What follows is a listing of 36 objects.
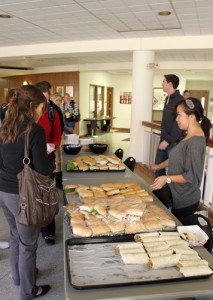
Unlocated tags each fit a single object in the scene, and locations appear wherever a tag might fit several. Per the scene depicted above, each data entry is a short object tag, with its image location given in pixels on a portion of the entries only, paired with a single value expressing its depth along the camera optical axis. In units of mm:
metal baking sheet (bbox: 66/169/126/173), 2416
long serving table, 938
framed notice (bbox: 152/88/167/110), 13836
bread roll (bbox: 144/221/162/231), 1339
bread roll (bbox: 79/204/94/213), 1483
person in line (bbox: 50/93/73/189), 3821
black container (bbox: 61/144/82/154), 3068
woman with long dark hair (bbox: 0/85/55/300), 1514
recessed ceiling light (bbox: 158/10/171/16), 4027
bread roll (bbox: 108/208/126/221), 1383
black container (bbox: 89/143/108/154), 3146
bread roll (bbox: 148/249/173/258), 1121
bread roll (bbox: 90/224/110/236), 1278
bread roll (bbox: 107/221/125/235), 1297
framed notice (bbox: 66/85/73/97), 10848
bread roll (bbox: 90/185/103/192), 1851
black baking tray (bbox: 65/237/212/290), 958
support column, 5977
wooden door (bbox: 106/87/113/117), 14180
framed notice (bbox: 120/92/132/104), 14391
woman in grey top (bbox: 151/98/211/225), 1778
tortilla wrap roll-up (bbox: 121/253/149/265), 1094
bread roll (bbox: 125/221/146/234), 1311
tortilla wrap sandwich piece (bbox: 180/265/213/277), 1027
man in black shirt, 3424
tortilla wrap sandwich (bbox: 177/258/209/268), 1077
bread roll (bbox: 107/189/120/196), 1803
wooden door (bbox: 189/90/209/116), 13828
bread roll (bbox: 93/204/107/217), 1443
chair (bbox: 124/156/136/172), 2842
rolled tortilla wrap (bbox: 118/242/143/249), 1181
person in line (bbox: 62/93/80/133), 7124
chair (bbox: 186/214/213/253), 1320
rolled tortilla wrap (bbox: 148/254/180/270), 1075
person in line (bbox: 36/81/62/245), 2562
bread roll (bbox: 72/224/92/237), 1270
